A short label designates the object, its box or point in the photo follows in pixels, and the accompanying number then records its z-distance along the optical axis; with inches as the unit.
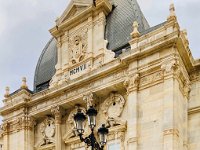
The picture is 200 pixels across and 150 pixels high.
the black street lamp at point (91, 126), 530.4
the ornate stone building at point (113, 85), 734.5
